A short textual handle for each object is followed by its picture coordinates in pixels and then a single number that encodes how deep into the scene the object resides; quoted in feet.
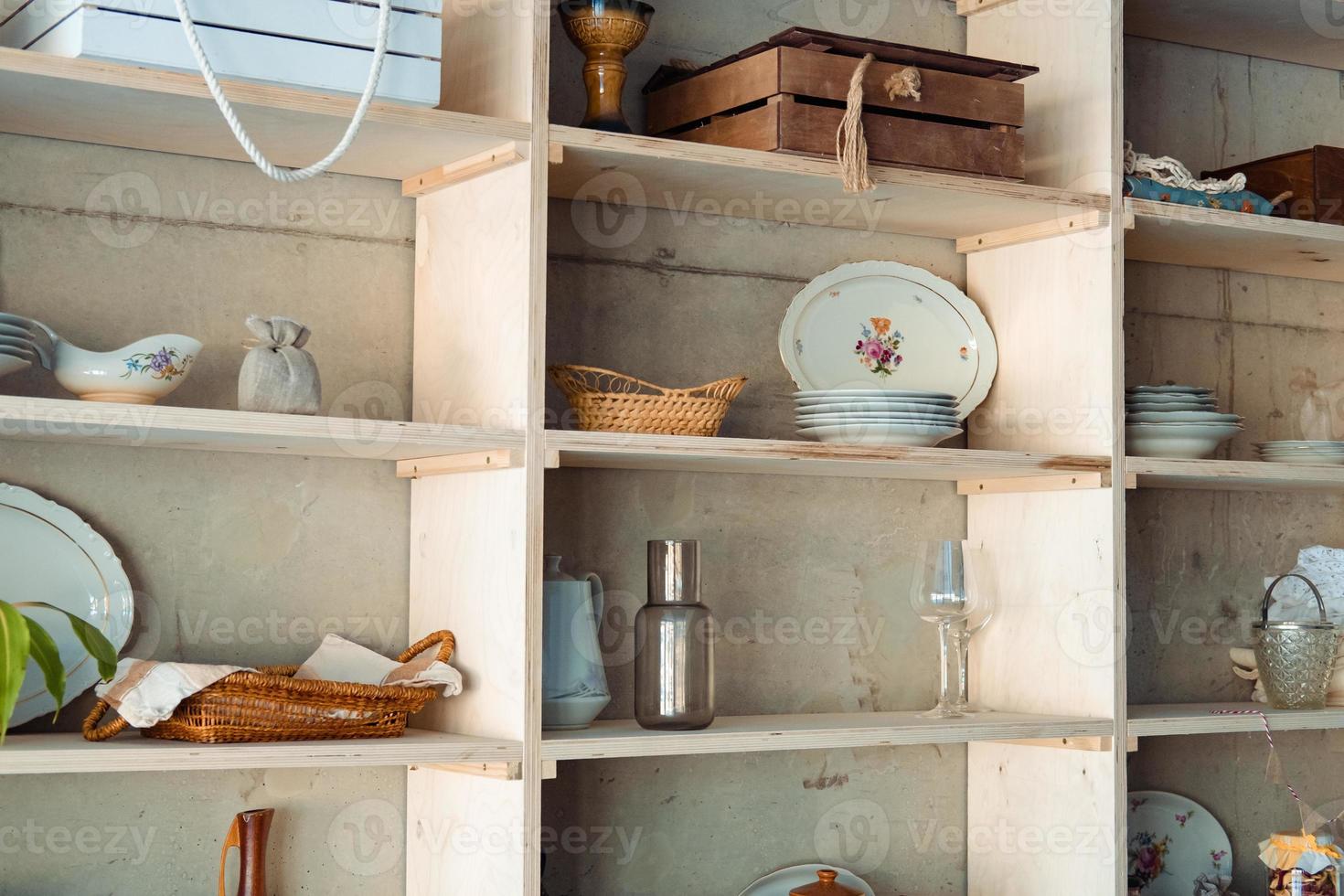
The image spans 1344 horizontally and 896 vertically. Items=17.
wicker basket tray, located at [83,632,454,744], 5.63
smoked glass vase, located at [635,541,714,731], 6.59
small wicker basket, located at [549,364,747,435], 6.50
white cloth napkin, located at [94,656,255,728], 5.57
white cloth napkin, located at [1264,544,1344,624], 8.67
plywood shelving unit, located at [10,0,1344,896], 5.88
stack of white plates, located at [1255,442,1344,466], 8.05
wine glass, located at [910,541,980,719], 7.27
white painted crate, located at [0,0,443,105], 5.50
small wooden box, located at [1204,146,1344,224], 8.30
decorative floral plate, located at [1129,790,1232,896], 8.48
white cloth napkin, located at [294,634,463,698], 6.39
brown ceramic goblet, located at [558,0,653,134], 6.73
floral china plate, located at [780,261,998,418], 7.72
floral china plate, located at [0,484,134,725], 6.00
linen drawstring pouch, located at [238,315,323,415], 5.81
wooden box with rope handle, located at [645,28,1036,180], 6.62
